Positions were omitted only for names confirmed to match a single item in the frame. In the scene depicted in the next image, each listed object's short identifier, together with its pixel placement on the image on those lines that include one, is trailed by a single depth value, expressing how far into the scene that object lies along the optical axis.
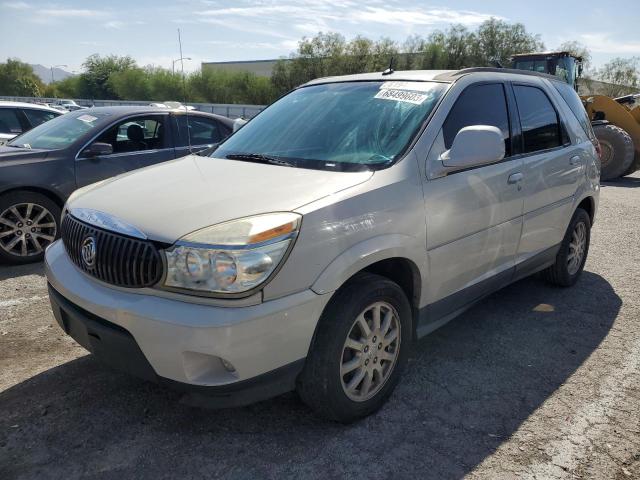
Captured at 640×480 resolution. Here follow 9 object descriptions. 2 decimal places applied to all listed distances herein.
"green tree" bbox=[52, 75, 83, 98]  79.09
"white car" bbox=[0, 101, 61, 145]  8.15
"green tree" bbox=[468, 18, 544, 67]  48.62
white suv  2.26
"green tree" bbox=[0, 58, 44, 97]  79.25
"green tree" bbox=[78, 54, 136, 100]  76.38
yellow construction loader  11.98
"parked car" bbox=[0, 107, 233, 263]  5.32
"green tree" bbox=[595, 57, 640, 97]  43.41
